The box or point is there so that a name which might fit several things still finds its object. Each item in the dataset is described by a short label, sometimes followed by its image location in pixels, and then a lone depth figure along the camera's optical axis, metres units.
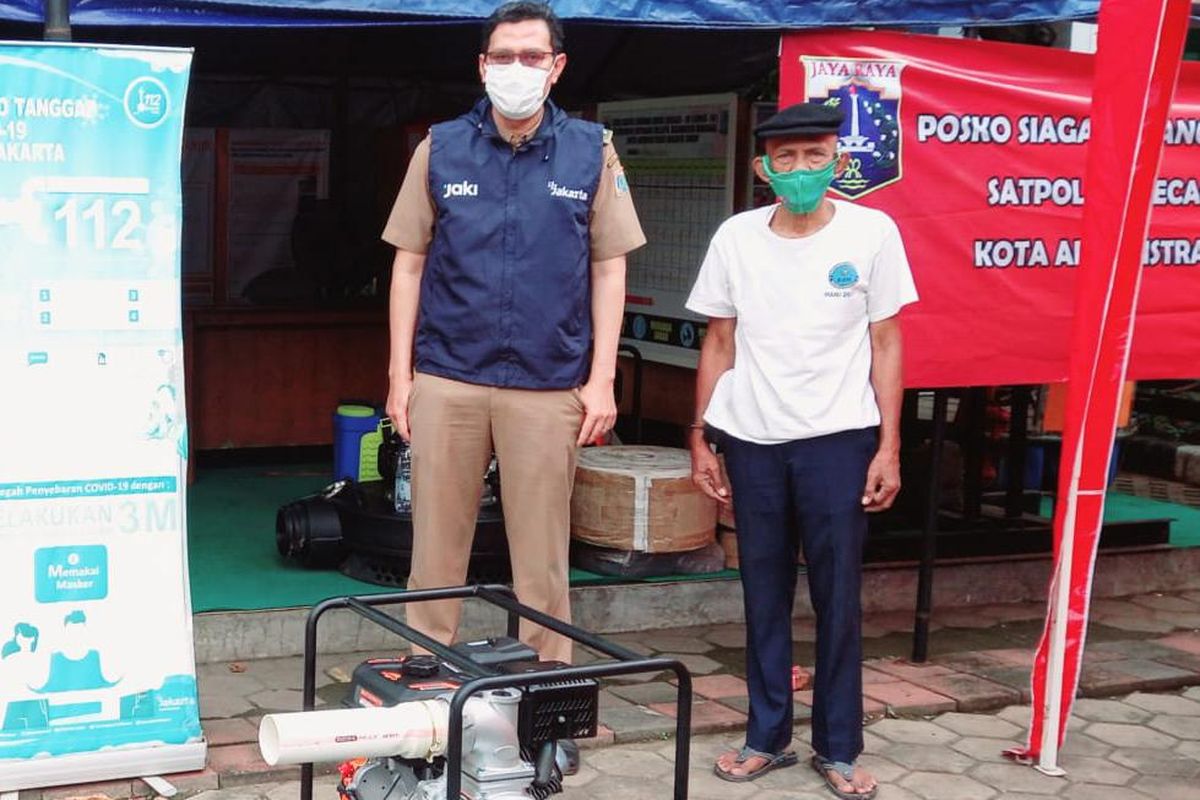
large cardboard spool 6.43
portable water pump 2.88
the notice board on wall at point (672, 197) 7.37
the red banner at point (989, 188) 5.66
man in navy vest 4.59
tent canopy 4.76
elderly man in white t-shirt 4.64
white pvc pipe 2.83
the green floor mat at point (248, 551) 6.06
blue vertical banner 4.32
